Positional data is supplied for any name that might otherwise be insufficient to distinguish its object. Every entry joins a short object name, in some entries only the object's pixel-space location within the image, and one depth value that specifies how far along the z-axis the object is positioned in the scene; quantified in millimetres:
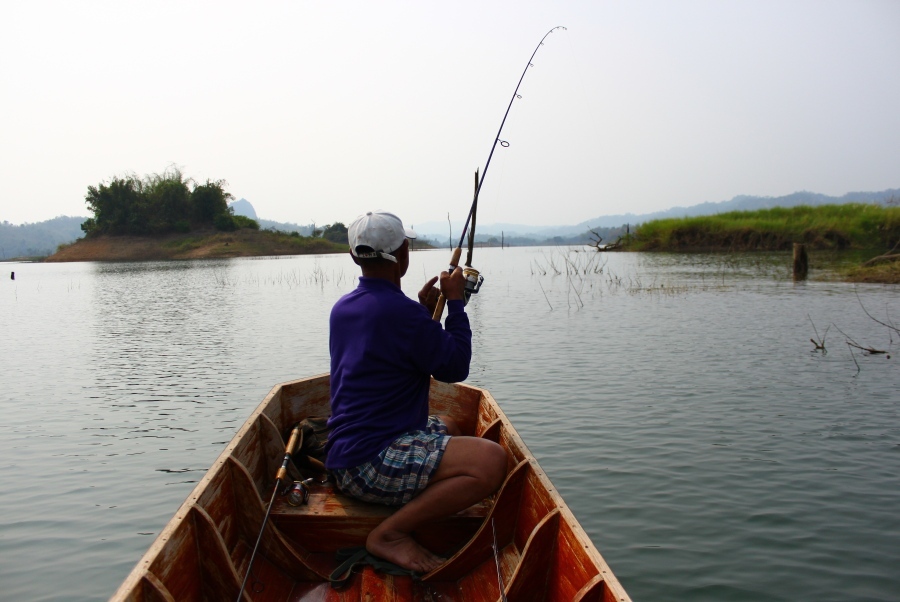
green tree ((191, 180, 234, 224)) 86500
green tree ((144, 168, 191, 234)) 83500
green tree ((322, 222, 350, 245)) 105562
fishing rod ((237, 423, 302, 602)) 4189
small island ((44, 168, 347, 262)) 77688
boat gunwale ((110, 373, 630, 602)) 2643
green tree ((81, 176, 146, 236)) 81875
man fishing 3584
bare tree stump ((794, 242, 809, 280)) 25047
